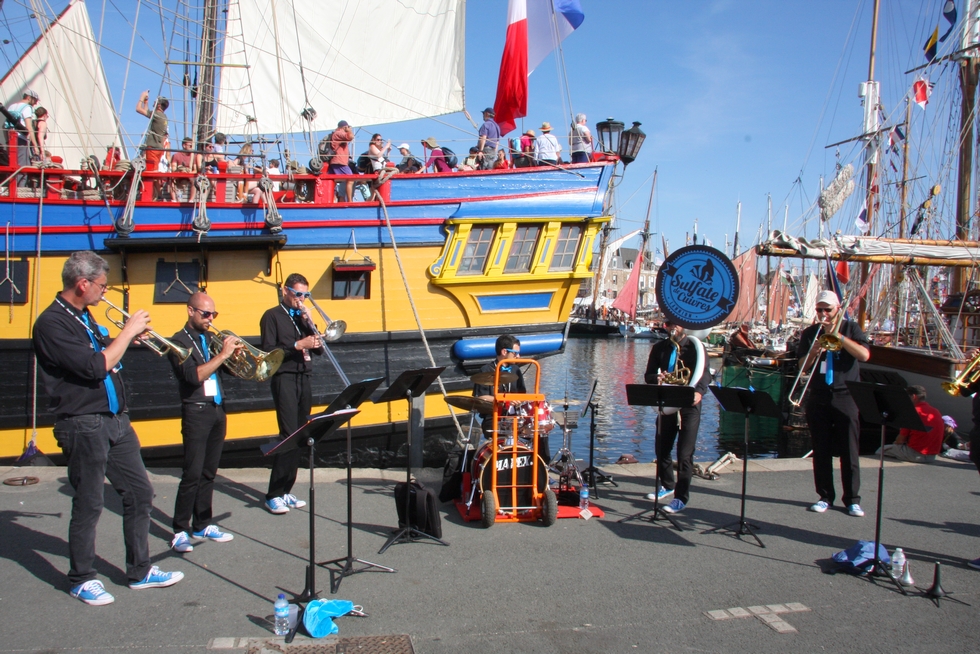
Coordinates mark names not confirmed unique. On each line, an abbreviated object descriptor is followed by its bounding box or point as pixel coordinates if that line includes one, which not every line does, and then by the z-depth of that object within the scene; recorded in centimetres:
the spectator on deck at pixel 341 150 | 1044
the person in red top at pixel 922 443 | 884
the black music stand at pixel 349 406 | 456
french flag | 1110
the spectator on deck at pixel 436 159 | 1085
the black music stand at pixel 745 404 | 569
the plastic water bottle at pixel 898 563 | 472
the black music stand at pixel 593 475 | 711
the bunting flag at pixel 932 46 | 2345
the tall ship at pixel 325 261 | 873
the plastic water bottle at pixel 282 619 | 380
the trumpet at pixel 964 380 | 590
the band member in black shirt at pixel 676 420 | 636
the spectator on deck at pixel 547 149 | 1066
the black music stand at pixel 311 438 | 407
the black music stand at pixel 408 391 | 535
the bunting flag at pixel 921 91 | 2322
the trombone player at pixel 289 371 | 609
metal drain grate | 369
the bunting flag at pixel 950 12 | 2227
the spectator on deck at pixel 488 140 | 1093
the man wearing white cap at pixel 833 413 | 633
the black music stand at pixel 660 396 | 567
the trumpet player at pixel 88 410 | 393
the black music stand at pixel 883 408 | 481
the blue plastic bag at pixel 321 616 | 379
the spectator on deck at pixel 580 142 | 1103
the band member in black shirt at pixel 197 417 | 497
